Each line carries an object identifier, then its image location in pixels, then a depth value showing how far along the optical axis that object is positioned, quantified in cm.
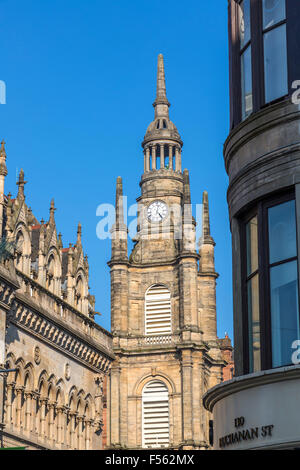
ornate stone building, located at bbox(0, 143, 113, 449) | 5162
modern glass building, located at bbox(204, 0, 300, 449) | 1972
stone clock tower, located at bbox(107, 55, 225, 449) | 8619
